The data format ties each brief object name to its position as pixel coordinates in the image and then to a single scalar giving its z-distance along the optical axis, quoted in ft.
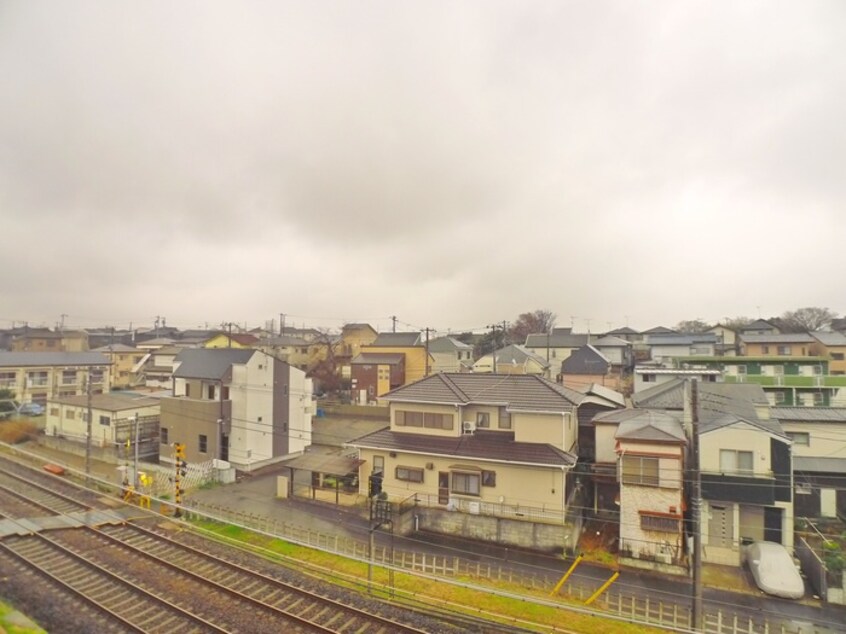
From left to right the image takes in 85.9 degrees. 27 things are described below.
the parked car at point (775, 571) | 55.93
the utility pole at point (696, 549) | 39.58
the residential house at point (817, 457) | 77.56
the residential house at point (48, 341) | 238.07
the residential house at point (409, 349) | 179.42
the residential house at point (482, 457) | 71.00
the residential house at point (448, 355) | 196.03
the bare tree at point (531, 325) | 311.68
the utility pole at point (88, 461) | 90.94
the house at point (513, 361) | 159.25
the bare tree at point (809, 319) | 279.90
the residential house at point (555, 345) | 207.72
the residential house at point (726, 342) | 211.20
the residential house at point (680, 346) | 198.08
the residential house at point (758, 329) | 220.23
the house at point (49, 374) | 158.79
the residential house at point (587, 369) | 168.55
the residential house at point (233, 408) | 105.91
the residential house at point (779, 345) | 179.73
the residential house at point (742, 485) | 65.87
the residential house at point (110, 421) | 115.75
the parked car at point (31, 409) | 152.00
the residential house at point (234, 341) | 240.73
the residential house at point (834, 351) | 174.70
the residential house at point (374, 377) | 169.58
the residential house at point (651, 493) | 64.08
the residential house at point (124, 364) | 215.10
